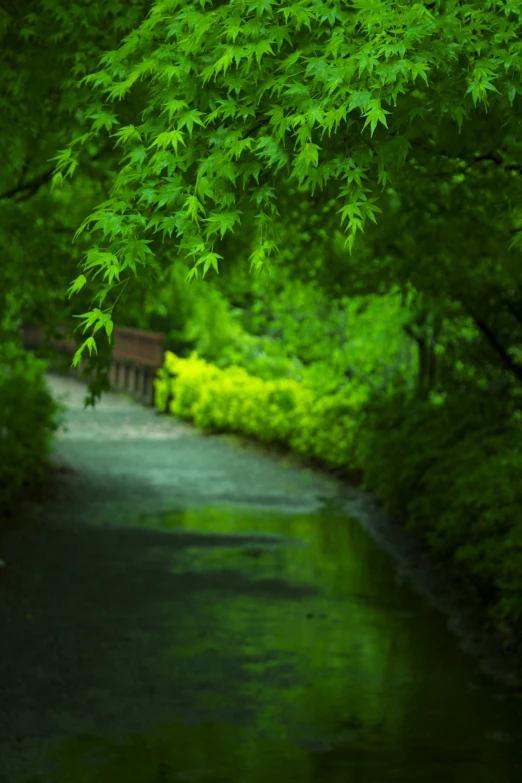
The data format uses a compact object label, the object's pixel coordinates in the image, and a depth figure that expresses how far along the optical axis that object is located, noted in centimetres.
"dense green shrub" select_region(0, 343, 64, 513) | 1497
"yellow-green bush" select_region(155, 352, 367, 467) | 1816
